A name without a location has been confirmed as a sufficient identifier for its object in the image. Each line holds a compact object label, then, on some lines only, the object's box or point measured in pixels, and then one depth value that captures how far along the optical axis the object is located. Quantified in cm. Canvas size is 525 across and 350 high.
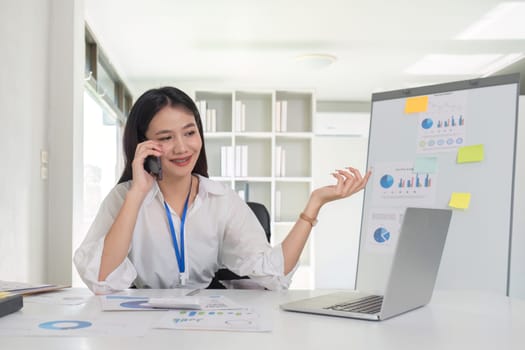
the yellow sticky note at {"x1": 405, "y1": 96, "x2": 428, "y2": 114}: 201
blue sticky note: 197
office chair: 191
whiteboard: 187
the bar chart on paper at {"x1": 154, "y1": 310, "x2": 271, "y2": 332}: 99
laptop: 109
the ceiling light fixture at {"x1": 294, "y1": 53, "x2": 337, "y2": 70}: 480
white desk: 89
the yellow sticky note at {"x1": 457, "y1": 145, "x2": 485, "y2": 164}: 188
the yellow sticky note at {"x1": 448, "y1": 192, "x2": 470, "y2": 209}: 190
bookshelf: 562
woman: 163
